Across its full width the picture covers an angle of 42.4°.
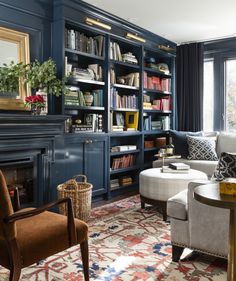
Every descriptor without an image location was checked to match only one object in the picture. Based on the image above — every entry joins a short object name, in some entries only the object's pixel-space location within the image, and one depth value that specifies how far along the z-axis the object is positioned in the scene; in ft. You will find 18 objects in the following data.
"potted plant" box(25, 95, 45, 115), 10.35
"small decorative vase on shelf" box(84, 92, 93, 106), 13.14
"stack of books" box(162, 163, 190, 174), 11.87
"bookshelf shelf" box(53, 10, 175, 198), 12.33
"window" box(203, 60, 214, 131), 18.39
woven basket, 10.54
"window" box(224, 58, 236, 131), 17.54
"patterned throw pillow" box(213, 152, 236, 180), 8.05
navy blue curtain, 17.99
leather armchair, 5.31
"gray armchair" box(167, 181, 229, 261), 7.16
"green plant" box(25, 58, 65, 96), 10.44
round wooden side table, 5.05
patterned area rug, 7.11
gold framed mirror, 10.28
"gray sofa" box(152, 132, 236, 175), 14.43
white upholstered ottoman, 10.75
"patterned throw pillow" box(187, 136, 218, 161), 15.20
